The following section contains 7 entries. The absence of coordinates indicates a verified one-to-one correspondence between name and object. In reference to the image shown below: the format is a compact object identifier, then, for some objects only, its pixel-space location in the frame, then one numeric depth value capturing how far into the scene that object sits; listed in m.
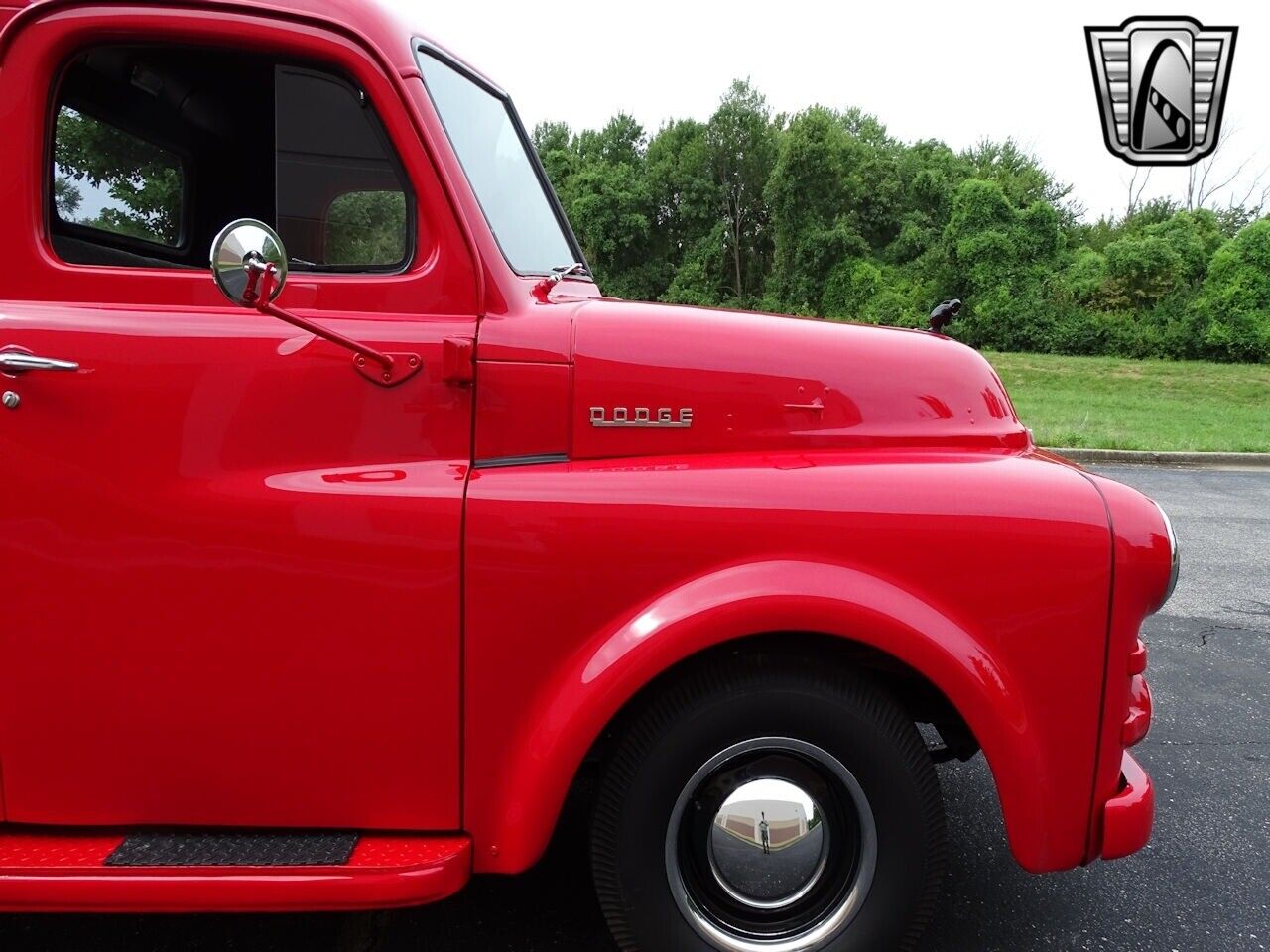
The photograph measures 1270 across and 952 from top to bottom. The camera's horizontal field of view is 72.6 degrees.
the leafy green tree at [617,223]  35.16
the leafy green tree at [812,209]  35.16
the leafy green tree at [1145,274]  25.70
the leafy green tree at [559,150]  37.31
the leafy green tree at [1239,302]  23.12
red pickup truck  1.71
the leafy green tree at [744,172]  38.78
